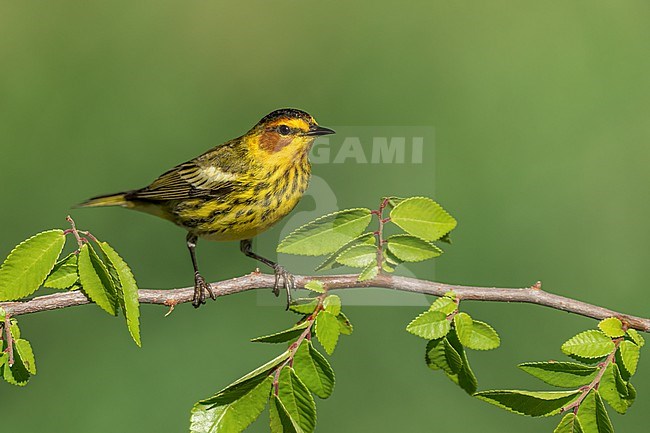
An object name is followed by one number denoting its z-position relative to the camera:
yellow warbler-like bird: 7.17
